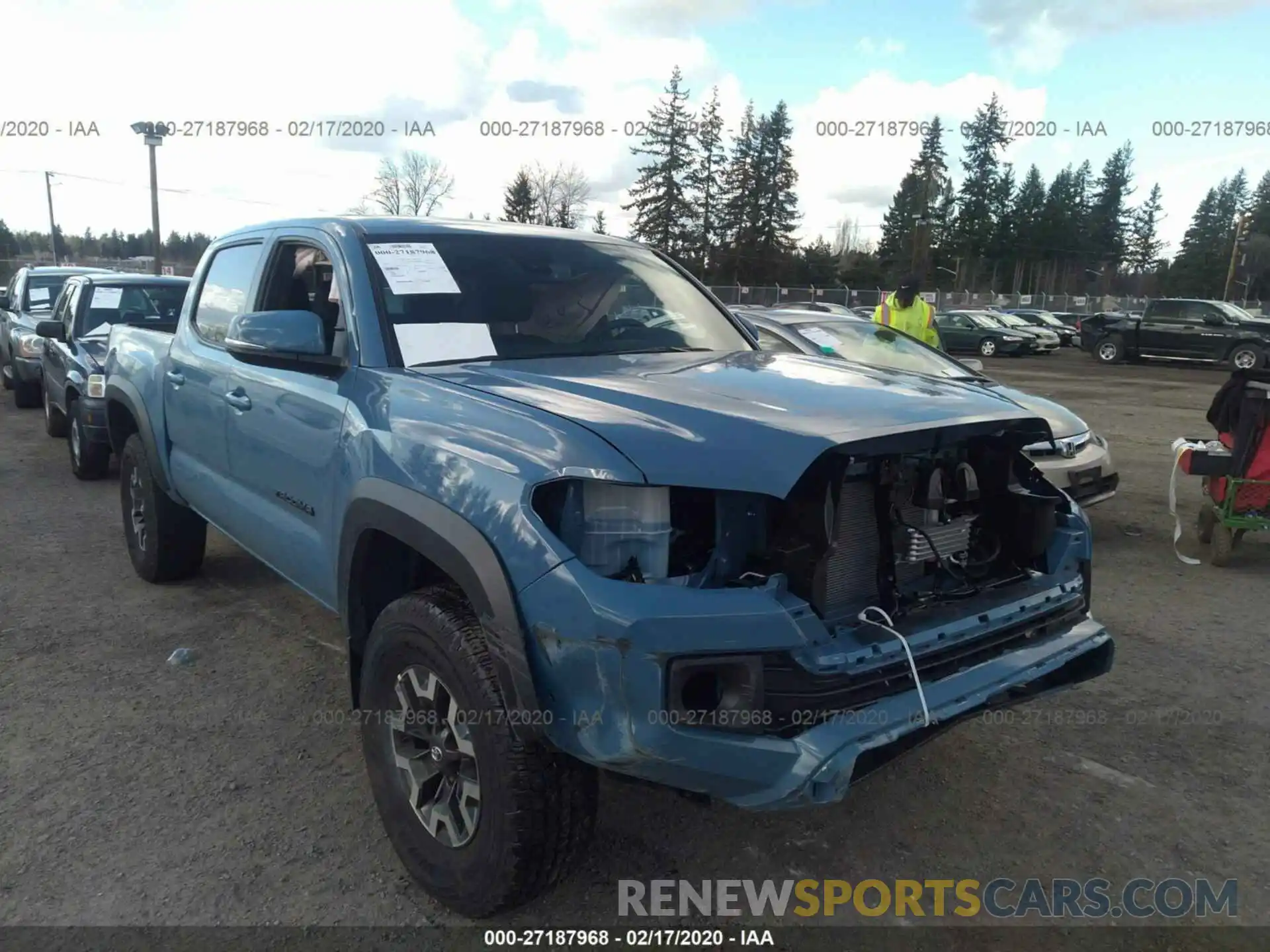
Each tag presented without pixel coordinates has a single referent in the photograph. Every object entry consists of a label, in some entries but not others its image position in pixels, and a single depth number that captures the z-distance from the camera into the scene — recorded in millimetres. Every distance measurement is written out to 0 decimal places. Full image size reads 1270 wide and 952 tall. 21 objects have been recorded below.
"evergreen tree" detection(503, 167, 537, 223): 56219
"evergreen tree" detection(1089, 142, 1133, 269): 81062
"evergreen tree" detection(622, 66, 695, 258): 57406
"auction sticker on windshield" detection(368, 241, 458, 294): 3148
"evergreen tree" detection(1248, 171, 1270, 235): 80438
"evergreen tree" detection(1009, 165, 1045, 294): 70938
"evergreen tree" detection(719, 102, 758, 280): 58781
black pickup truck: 23453
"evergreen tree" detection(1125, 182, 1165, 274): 88375
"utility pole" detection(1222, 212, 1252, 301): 44562
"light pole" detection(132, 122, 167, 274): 20500
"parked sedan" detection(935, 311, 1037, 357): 29297
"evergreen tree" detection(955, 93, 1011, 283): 65375
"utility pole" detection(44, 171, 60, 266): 48875
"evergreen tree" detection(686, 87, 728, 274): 58531
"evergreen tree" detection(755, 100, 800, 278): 59000
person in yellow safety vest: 9766
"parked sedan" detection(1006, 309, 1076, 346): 35156
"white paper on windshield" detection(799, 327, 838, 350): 7441
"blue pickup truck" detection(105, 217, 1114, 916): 2104
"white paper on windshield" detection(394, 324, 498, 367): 3008
